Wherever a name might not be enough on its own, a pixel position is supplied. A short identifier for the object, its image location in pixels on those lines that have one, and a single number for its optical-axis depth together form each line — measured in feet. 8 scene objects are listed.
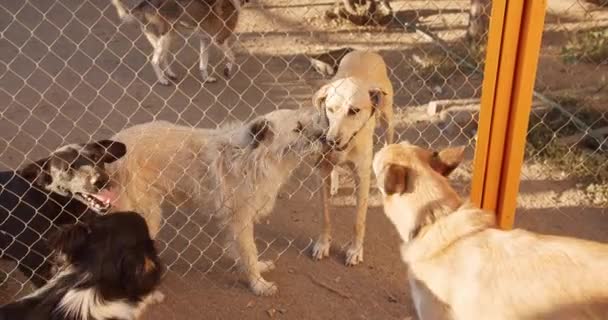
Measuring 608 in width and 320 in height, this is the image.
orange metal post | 9.81
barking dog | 11.09
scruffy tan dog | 11.84
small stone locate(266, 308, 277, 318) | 11.90
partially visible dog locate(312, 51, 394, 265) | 12.10
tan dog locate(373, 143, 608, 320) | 8.00
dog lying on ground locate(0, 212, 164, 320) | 8.57
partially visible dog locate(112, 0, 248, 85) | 21.61
